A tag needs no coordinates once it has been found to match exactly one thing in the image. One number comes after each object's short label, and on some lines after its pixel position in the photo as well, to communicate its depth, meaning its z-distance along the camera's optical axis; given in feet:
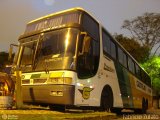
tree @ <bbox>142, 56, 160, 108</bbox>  60.80
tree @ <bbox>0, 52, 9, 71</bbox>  71.47
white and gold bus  14.96
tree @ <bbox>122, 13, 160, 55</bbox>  63.47
